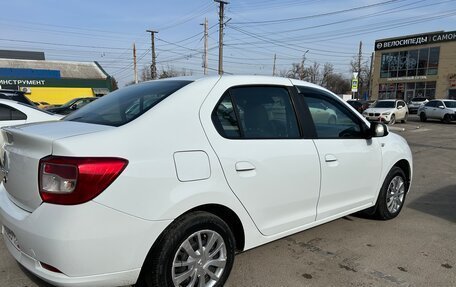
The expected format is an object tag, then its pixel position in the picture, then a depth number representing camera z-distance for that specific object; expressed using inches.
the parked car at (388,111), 908.0
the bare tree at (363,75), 3173.7
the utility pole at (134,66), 1908.2
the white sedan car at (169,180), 94.2
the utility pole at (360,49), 2242.7
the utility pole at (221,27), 1225.6
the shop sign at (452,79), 1760.6
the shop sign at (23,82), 1781.5
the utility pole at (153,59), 1710.0
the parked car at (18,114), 294.8
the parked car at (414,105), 1430.0
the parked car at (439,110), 992.2
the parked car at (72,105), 608.1
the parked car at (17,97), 432.0
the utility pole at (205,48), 1369.3
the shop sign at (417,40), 1787.6
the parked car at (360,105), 1253.3
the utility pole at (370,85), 2105.2
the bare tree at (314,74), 3212.6
